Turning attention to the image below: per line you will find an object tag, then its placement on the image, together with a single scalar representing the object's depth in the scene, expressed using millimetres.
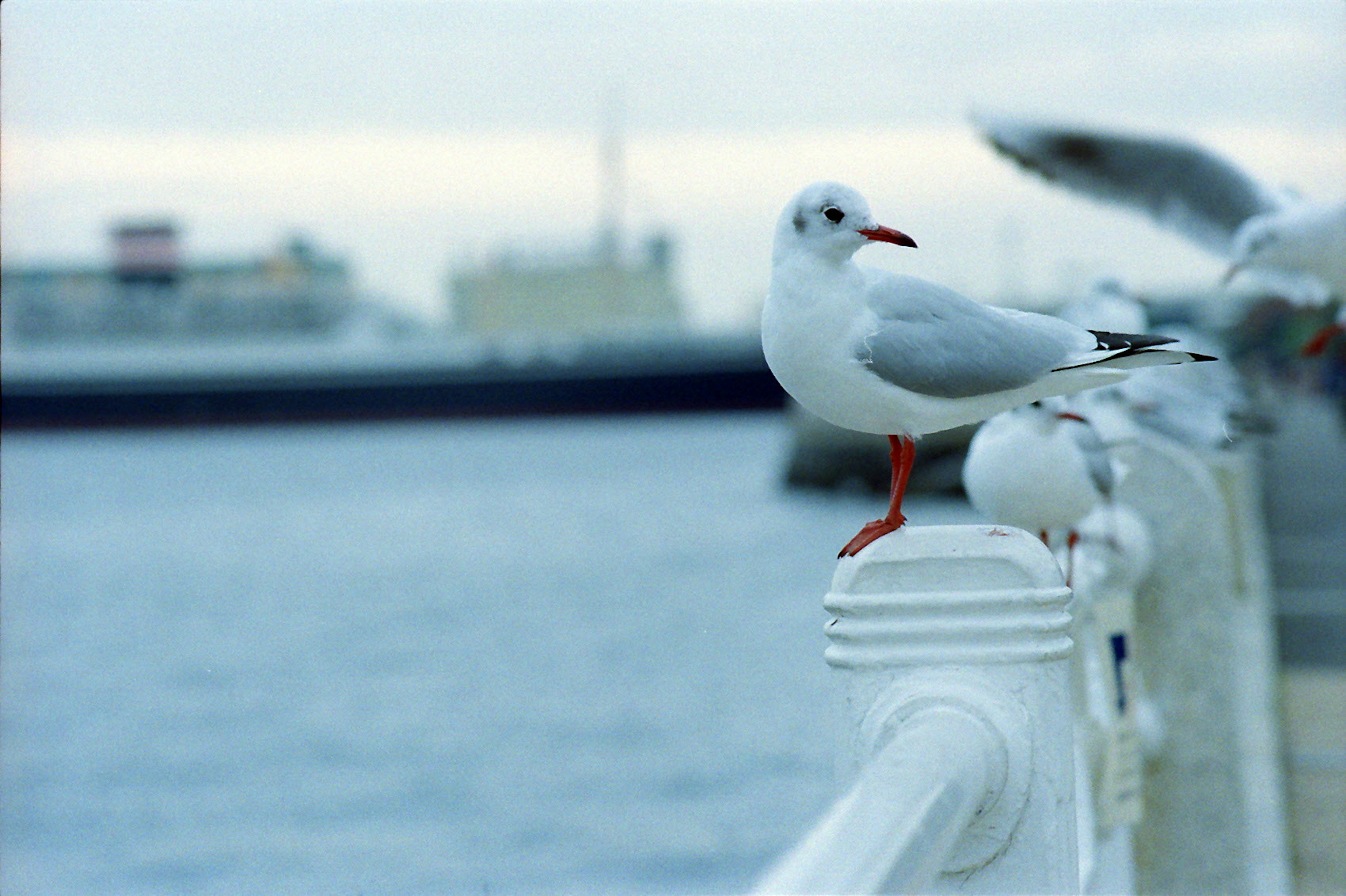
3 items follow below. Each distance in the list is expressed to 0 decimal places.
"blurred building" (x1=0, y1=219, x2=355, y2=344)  108937
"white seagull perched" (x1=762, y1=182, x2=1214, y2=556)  2941
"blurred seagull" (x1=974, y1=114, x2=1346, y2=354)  6773
